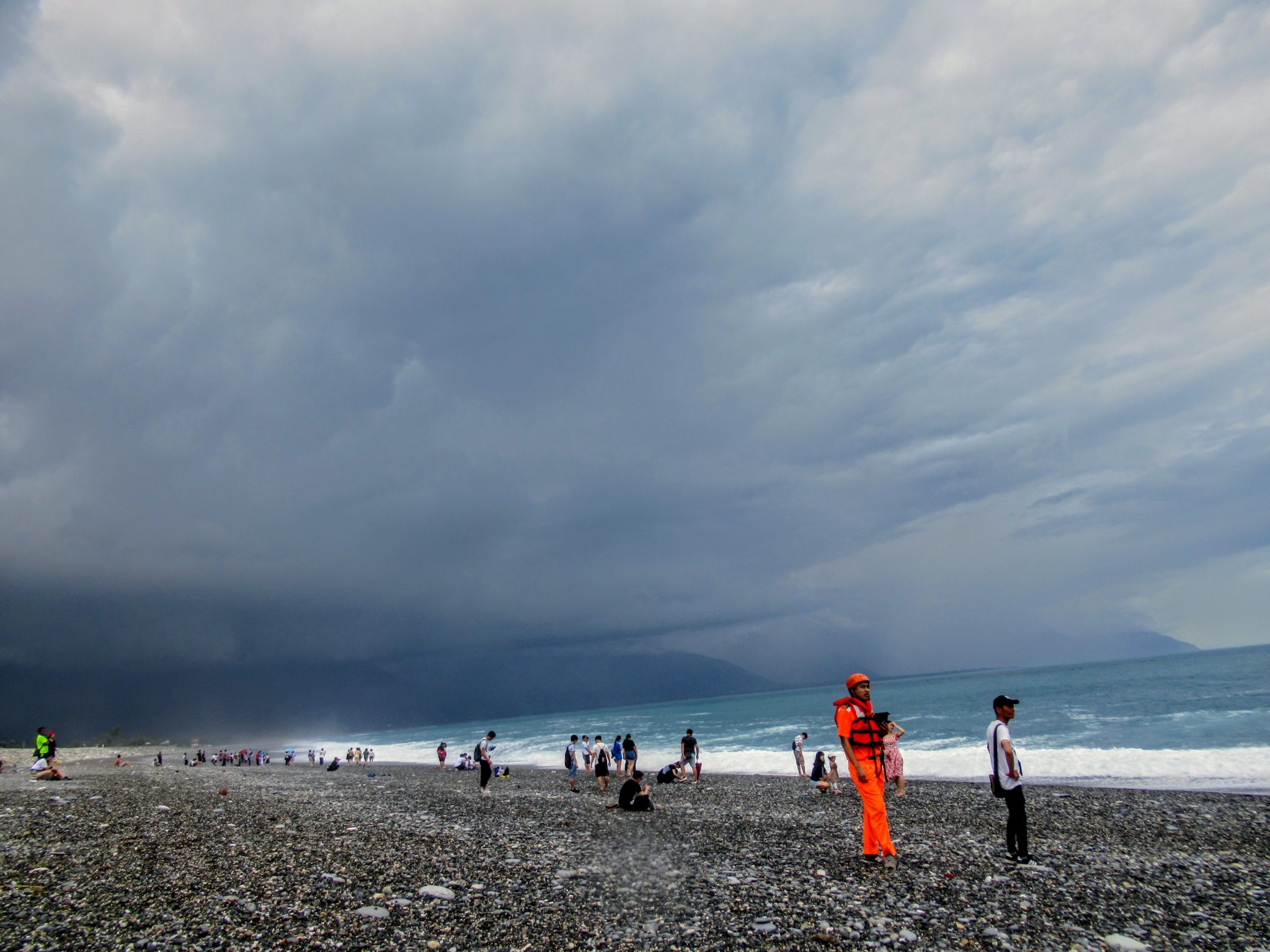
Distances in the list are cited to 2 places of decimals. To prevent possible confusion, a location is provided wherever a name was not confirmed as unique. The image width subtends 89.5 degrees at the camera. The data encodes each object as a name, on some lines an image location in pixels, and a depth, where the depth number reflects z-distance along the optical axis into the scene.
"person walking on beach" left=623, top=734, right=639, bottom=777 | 28.91
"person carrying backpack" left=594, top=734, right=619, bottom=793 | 27.22
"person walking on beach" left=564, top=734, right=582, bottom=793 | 35.56
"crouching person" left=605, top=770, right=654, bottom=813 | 21.03
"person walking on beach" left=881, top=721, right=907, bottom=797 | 21.02
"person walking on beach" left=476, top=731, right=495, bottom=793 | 26.89
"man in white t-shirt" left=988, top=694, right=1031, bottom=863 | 11.20
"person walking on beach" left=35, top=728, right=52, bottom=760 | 31.88
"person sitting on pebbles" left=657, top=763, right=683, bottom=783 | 31.33
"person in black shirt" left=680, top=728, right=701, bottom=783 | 32.16
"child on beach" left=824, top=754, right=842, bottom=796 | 24.44
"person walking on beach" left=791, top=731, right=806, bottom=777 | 32.22
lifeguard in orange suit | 10.38
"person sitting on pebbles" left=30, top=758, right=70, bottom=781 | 30.97
